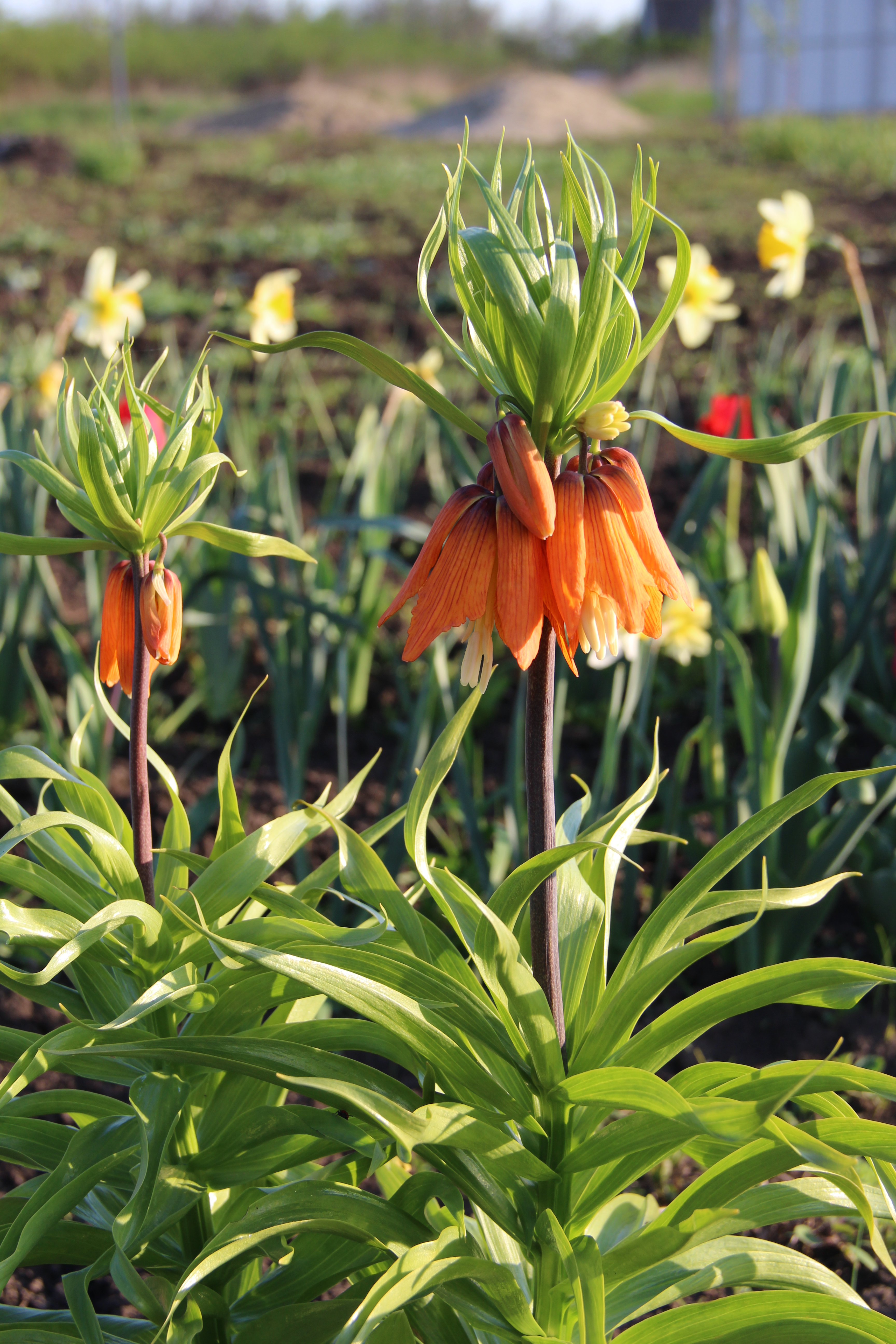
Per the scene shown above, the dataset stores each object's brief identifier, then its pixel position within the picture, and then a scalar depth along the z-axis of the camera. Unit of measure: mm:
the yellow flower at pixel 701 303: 2562
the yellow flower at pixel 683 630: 2195
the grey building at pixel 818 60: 19328
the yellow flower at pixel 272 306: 2631
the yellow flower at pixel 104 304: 2451
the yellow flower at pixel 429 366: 3098
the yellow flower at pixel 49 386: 3062
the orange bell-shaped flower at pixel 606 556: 788
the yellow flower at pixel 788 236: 2533
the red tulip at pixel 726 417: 2109
